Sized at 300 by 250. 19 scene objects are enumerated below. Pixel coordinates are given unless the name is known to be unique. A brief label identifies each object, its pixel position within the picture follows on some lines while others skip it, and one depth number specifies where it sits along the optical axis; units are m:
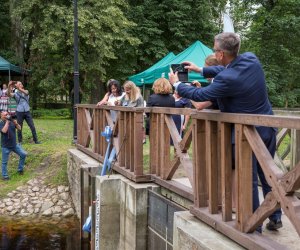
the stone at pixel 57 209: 9.81
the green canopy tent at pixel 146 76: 15.91
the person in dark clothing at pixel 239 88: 3.51
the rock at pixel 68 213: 9.72
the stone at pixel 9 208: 9.71
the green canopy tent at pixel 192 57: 15.05
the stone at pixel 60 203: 10.05
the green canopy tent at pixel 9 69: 19.38
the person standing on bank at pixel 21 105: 11.87
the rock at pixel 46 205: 9.87
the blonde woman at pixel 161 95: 6.99
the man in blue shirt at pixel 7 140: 10.38
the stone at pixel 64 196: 10.23
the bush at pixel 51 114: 23.27
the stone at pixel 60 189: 10.42
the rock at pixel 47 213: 9.67
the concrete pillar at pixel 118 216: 6.04
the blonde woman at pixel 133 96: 8.02
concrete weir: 5.55
